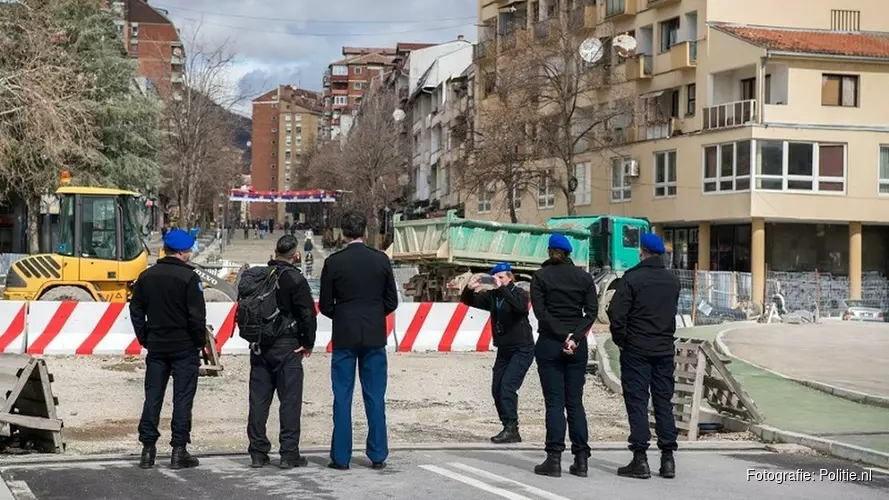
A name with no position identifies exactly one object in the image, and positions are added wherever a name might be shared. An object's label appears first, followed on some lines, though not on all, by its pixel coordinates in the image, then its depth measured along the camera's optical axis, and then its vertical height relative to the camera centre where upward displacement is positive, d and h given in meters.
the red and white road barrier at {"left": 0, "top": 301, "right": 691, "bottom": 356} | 20.83 -1.70
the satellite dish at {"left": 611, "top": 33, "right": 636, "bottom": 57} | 50.59 +8.02
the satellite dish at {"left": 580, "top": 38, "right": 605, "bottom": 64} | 49.84 +7.69
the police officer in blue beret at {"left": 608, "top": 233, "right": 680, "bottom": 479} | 9.35 -0.84
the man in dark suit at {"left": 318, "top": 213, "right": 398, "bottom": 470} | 9.23 -0.72
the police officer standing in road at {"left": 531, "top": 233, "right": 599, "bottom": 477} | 9.40 -0.84
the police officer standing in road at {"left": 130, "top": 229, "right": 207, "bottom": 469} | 9.22 -0.80
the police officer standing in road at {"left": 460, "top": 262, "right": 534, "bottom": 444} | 11.48 -1.06
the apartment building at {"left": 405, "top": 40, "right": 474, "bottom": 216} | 71.94 +7.69
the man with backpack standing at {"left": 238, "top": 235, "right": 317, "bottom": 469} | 9.22 -0.80
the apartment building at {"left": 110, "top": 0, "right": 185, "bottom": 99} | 114.88 +21.23
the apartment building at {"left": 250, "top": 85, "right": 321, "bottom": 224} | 165.16 +8.25
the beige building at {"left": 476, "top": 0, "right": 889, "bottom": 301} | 44.31 +3.89
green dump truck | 30.20 -0.33
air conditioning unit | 49.81 +2.80
